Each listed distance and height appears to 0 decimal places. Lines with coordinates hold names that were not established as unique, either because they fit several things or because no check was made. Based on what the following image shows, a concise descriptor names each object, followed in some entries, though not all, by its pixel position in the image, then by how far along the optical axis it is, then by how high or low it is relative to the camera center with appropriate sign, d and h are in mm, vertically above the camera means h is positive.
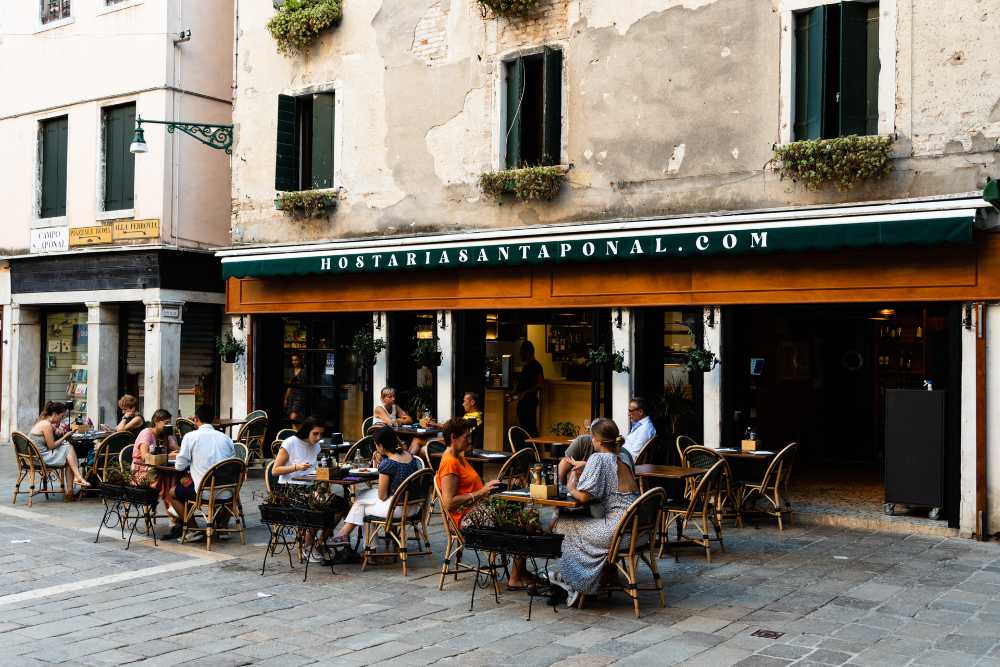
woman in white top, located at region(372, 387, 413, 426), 14095 -915
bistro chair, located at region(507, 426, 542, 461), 13539 -1214
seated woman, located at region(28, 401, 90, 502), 13062 -1320
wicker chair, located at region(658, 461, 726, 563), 9164 -1513
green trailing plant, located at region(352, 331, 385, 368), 15598 +40
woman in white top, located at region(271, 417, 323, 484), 9938 -1057
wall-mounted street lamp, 16250 +3617
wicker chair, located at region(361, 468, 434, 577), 8953 -1528
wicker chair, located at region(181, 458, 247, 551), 10008 -1492
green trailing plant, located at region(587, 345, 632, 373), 13156 -110
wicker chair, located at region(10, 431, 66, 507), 12758 -1562
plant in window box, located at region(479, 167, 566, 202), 13656 +2281
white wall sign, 19500 +2064
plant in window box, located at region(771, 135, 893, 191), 11023 +2140
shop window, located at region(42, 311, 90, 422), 20859 -263
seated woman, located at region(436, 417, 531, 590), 8461 -1101
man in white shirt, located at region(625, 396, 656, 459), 11133 -870
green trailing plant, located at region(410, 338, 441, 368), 14906 -72
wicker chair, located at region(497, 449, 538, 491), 10906 -1305
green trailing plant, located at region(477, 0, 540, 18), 13922 +4744
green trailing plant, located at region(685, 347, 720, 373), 12281 -117
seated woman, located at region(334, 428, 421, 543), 9125 -1156
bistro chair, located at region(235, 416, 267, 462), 15570 -1374
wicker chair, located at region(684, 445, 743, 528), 10672 -1384
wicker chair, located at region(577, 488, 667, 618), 7480 -1424
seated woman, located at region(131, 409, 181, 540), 10578 -1097
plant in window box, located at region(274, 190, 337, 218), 16078 +2332
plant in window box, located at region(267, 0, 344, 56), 16156 +5267
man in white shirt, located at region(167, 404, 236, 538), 10188 -1091
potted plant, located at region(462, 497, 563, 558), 7457 -1378
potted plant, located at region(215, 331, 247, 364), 17172 -26
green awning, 10656 +1328
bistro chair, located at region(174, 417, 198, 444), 15094 -1206
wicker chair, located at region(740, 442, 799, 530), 10844 -1471
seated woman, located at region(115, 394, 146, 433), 13098 -944
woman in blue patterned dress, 7633 -1236
